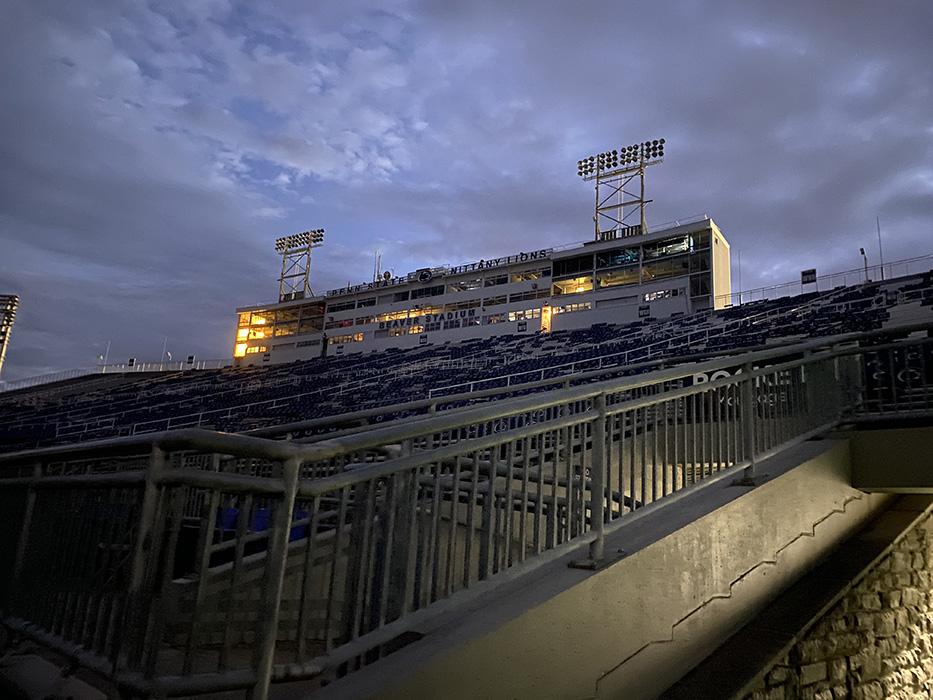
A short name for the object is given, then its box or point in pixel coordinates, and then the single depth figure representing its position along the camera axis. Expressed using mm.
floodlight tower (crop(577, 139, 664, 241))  50031
